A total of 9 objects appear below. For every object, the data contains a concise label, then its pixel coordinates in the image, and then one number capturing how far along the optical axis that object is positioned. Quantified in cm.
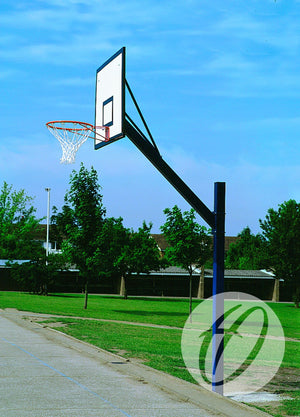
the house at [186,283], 6581
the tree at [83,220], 3238
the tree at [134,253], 5270
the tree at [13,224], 6651
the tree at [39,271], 5378
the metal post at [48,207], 7128
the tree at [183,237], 2739
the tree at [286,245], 5022
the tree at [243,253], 8367
